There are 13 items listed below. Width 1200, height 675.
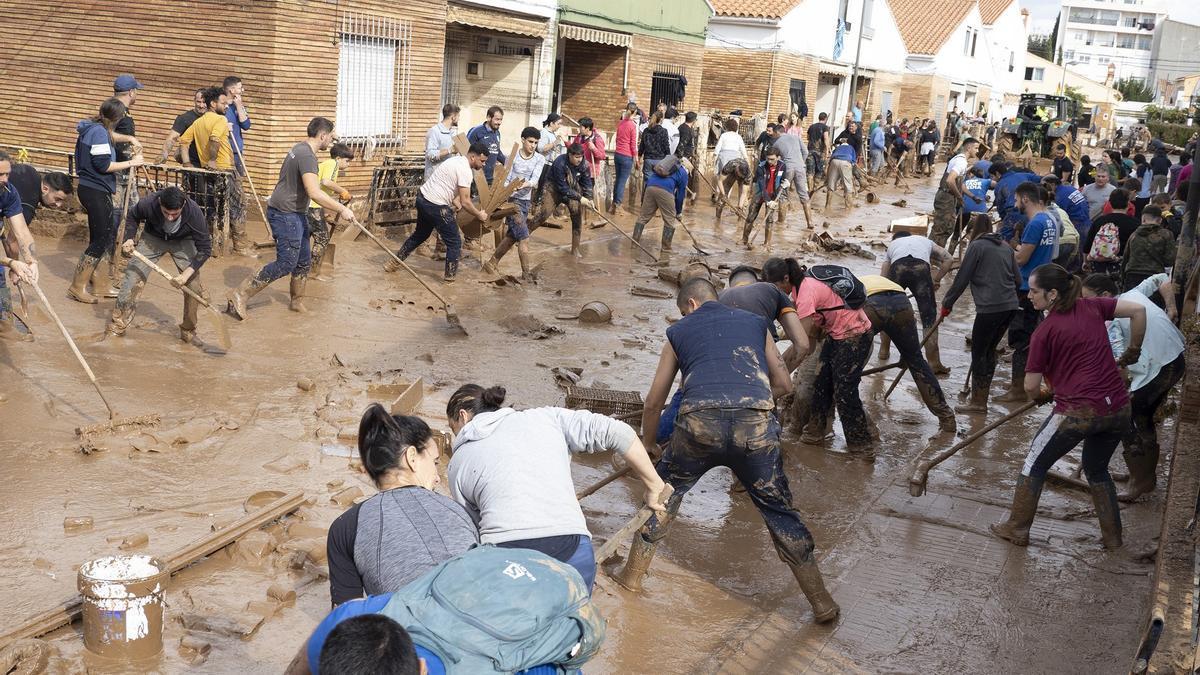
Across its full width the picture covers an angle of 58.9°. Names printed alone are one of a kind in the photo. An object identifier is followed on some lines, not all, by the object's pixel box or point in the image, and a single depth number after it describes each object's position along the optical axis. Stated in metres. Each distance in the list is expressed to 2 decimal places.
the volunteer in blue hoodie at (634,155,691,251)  13.81
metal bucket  4.02
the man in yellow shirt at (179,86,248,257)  10.73
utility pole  31.21
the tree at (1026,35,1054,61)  75.00
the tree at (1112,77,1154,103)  76.12
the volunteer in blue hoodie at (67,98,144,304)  8.93
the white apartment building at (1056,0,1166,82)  89.94
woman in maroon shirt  5.77
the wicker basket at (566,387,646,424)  7.24
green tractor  32.78
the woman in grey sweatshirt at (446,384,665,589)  3.36
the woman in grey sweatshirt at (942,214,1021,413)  8.34
